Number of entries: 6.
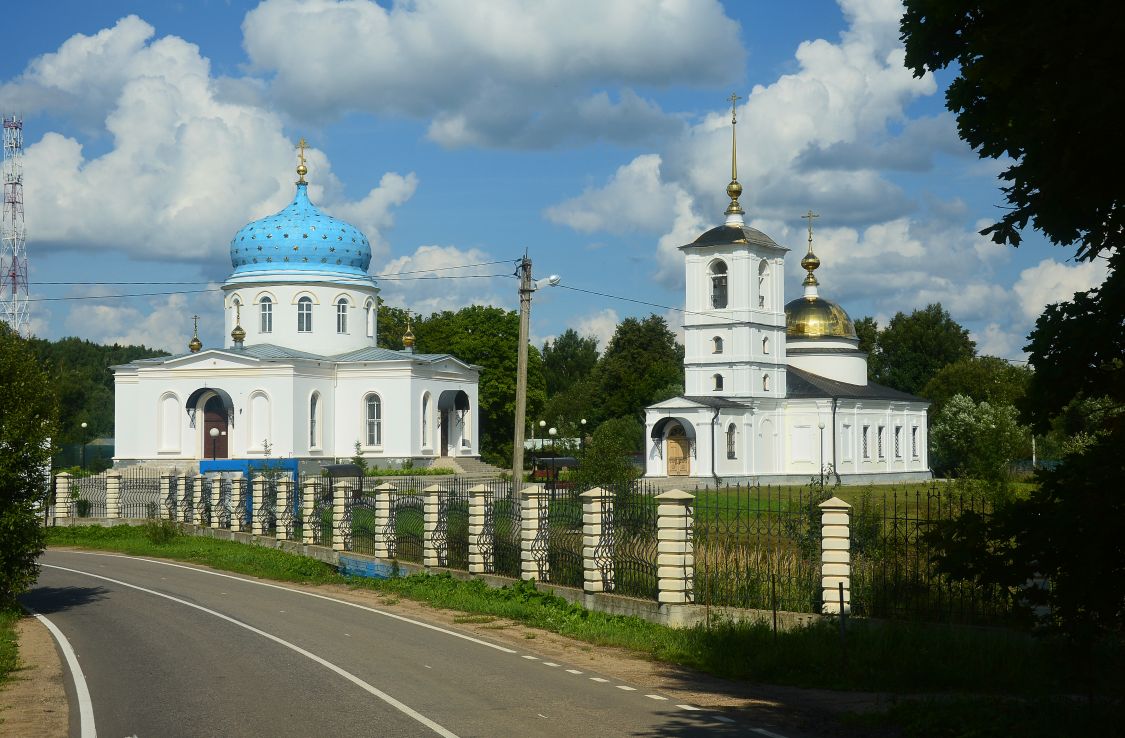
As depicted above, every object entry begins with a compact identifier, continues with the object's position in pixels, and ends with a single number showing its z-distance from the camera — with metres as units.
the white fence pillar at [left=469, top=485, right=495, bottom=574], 21.22
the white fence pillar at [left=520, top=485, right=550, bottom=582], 19.66
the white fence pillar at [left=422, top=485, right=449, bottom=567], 22.55
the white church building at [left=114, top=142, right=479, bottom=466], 54.53
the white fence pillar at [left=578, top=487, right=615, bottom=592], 17.73
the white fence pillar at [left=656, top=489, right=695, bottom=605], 15.94
